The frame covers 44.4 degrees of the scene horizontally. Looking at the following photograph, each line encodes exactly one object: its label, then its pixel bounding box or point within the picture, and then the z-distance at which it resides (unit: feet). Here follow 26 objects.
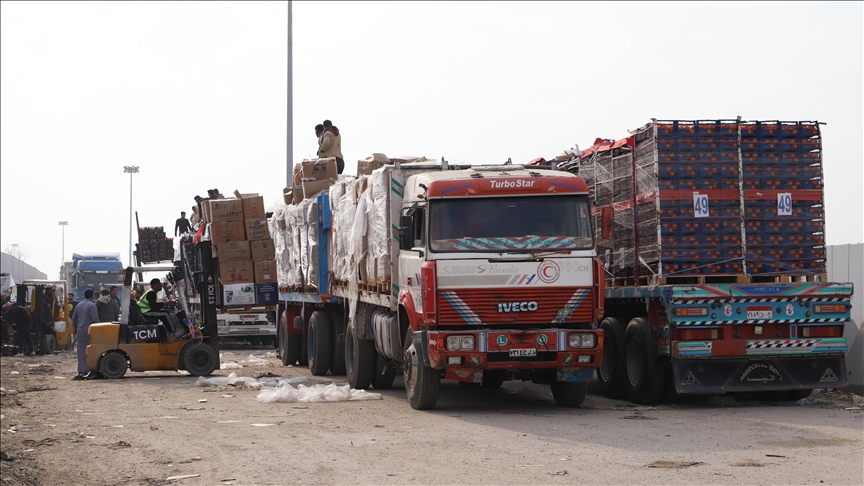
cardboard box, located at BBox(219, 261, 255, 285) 74.69
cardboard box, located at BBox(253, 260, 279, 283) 77.87
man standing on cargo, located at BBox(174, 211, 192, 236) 95.52
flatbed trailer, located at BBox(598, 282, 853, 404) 44.83
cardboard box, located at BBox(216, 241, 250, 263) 73.97
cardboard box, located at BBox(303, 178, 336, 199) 65.98
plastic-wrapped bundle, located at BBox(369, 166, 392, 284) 47.73
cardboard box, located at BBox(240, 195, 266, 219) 74.33
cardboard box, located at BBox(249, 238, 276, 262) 76.02
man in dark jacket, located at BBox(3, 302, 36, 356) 98.22
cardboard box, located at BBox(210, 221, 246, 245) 73.46
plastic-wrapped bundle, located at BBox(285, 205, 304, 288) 69.51
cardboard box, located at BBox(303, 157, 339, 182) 66.64
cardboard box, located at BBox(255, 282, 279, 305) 78.12
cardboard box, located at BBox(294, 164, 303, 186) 70.23
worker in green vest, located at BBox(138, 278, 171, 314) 65.82
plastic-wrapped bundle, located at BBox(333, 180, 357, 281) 55.01
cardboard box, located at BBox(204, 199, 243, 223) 72.79
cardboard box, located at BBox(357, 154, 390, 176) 56.13
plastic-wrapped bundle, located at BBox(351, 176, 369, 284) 51.62
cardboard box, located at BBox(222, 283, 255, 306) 75.15
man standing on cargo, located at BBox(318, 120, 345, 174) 70.74
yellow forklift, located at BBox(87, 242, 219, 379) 64.75
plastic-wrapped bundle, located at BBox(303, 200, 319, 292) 64.49
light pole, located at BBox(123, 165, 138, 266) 282.69
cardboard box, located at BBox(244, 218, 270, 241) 75.20
